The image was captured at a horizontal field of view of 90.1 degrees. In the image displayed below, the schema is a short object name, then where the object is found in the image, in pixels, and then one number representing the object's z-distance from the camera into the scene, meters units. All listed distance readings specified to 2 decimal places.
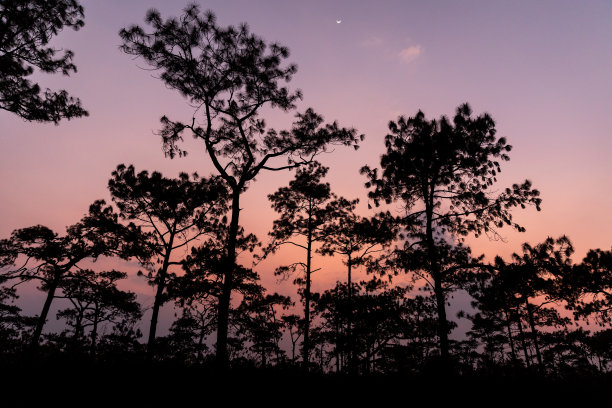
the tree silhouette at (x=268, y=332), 31.95
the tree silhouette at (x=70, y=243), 16.73
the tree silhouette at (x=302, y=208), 20.98
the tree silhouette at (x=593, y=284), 20.81
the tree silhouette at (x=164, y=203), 17.50
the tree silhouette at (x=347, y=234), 21.59
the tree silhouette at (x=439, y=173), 13.53
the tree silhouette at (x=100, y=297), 22.33
